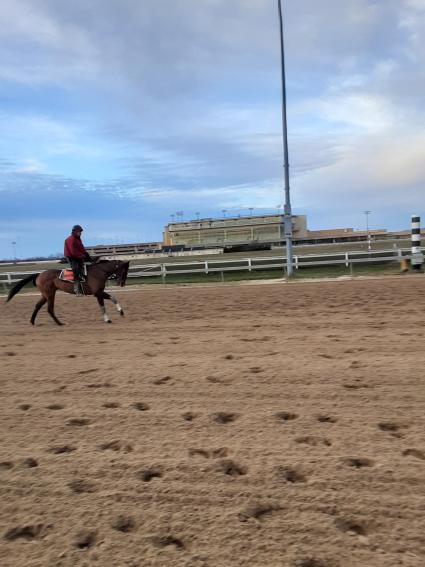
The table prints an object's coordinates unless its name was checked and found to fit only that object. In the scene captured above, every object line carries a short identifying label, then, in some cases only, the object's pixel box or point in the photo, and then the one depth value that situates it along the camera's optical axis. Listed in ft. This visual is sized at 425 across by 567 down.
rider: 32.72
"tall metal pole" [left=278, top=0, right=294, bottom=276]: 59.77
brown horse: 33.78
